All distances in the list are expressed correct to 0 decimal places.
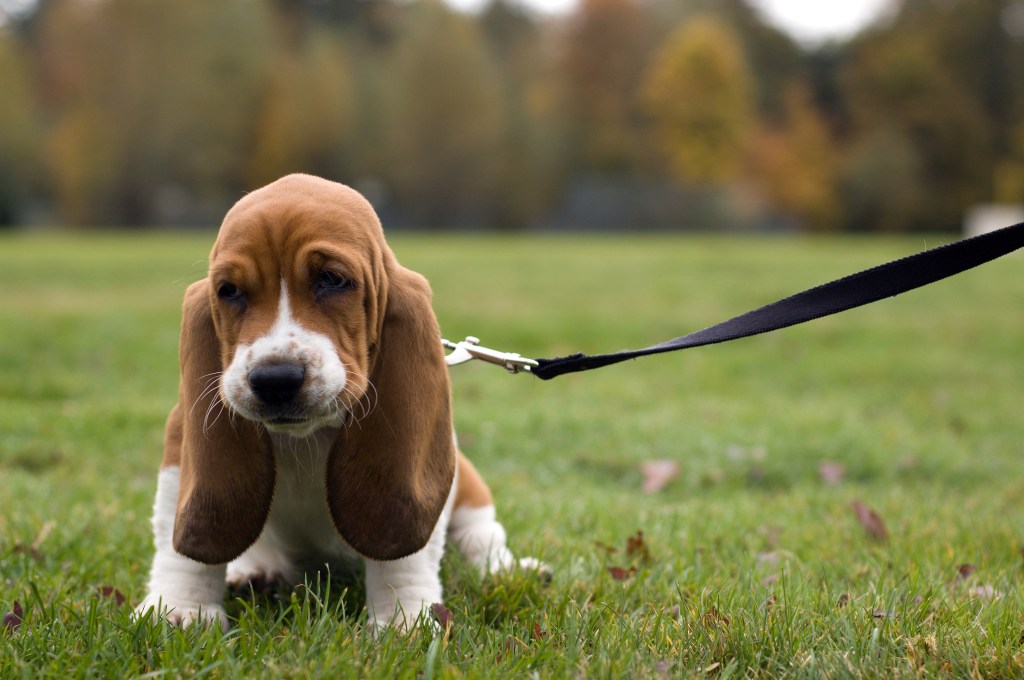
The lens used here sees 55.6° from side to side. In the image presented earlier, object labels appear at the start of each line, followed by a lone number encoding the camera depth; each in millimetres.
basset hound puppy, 2441
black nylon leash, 2771
